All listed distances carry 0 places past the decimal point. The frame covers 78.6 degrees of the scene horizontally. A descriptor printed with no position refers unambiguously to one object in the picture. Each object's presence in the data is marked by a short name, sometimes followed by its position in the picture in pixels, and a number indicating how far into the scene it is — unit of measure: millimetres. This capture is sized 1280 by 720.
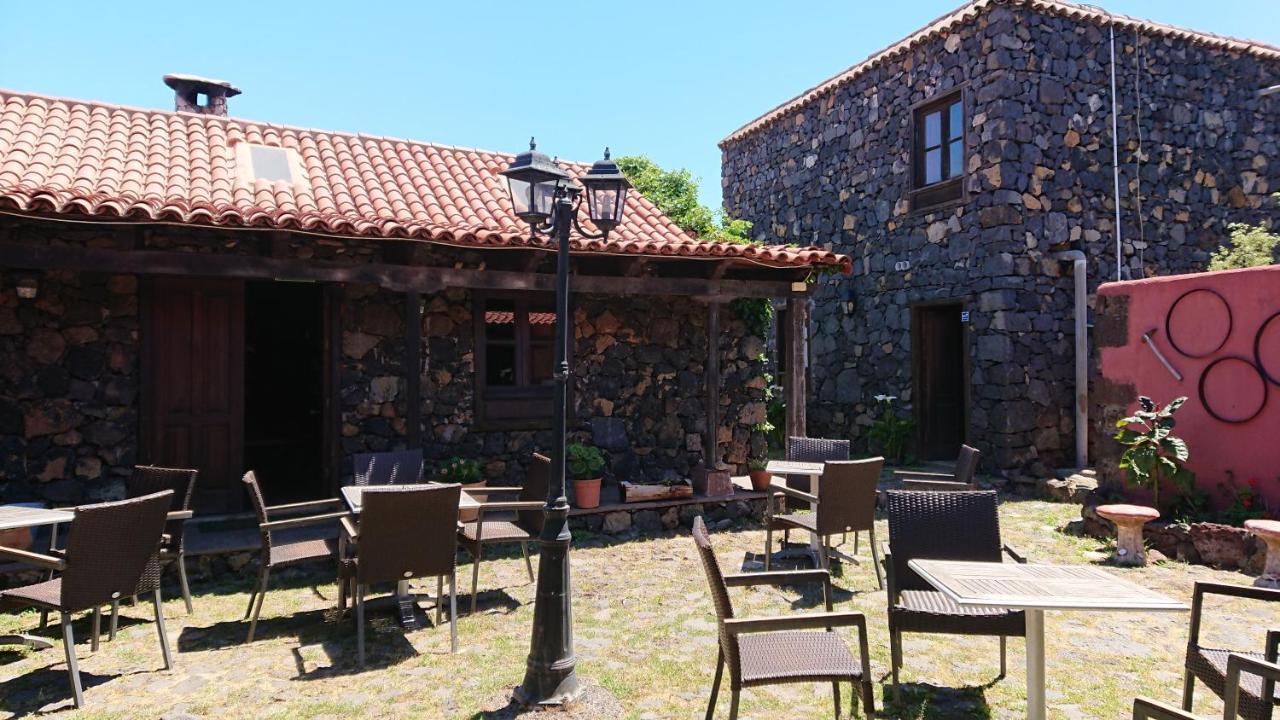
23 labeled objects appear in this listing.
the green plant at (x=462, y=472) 6715
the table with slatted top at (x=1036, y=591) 2697
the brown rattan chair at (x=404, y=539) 4051
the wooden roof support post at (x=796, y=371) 7703
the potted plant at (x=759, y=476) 7637
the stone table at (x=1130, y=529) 5949
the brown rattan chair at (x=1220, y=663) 2570
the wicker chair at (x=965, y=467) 5688
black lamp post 3537
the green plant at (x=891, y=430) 10492
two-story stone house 9234
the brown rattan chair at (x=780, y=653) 2824
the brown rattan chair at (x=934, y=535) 3771
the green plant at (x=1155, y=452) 6230
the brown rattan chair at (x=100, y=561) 3512
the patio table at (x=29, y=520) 4000
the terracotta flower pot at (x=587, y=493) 6816
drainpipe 9297
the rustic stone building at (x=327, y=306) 5777
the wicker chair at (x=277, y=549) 4355
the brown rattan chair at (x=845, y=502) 5168
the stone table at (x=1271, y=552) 5199
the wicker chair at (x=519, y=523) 4918
